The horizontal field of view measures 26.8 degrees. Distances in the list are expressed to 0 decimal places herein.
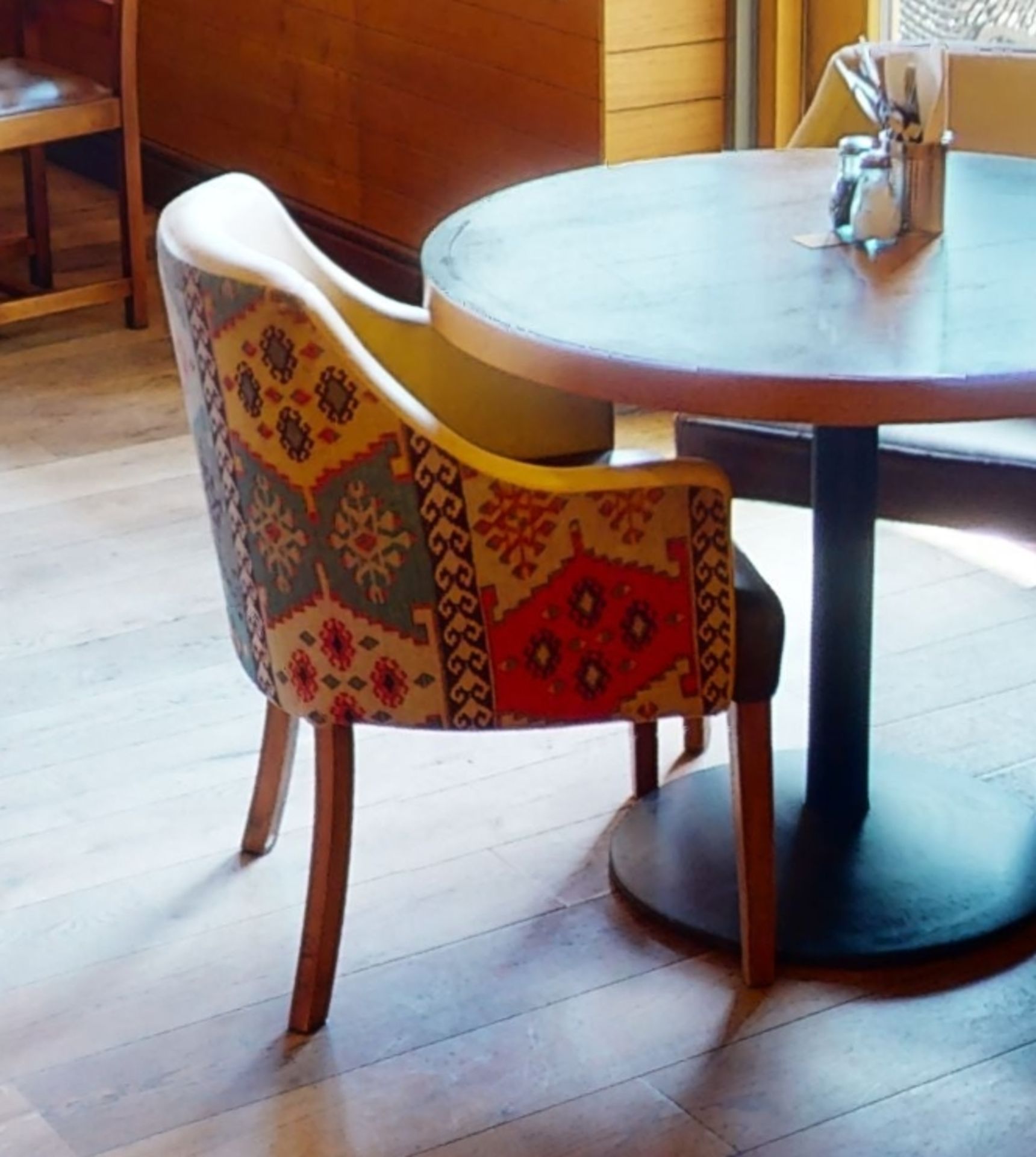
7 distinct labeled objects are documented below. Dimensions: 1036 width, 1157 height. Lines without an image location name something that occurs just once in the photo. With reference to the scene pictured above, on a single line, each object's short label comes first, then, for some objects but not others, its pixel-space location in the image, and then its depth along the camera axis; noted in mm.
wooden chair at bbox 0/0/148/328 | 4289
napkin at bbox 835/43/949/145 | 2250
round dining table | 1957
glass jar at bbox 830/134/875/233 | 2311
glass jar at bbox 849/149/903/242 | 2289
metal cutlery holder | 2291
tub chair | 1980
